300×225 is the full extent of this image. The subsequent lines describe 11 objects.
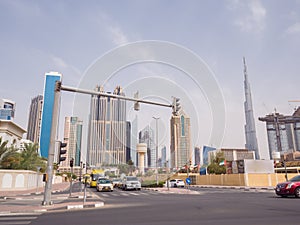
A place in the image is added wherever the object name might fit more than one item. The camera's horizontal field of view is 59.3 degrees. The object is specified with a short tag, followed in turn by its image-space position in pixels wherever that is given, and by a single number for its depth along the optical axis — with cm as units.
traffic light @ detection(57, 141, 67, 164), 1407
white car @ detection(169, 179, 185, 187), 4006
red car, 1461
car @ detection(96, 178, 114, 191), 2783
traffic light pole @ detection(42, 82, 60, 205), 1312
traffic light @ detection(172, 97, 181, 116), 1416
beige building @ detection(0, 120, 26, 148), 4450
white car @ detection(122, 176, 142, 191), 3015
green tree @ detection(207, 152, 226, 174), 6061
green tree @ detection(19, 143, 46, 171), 3981
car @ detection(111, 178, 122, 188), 3969
